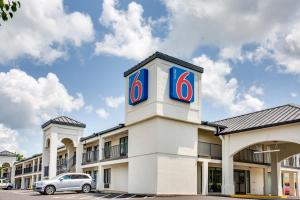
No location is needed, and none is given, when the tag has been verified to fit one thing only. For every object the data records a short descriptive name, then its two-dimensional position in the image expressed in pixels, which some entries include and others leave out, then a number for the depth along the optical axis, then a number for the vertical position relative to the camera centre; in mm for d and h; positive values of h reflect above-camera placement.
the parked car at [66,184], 18218 -2775
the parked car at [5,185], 32059 -5030
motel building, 16926 +330
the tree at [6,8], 4560 +2281
